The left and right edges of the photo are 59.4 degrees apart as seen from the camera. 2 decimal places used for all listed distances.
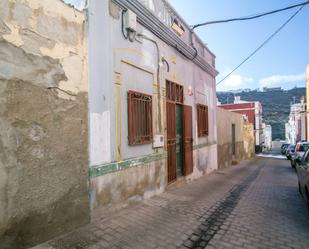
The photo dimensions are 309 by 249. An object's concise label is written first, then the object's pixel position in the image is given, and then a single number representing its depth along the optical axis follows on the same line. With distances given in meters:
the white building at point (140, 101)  4.83
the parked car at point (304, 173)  5.40
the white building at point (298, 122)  37.44
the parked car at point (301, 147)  15.79
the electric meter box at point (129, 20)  5.64
